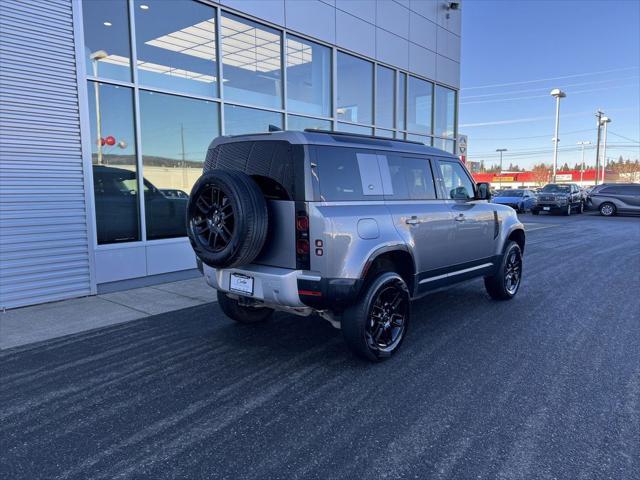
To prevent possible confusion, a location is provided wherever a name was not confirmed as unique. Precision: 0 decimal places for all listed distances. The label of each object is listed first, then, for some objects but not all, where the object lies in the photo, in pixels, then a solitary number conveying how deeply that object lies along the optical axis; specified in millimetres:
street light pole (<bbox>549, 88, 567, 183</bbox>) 41594
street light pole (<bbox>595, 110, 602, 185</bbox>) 50266
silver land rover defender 3713
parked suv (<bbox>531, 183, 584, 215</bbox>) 24812
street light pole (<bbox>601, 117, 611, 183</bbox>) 50322
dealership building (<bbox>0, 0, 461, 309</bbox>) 5895
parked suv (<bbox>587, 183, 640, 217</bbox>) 24062
